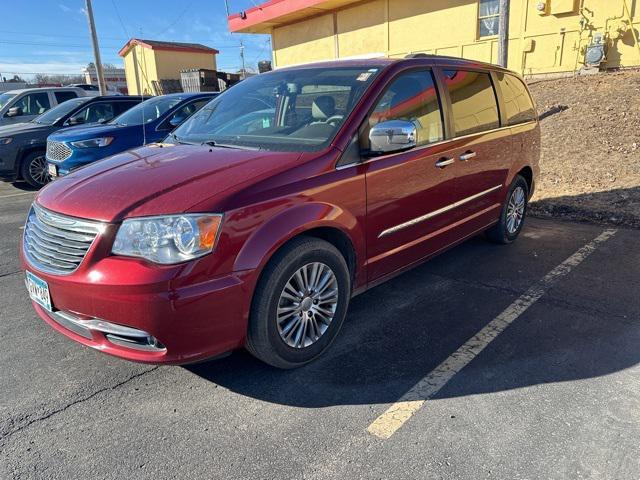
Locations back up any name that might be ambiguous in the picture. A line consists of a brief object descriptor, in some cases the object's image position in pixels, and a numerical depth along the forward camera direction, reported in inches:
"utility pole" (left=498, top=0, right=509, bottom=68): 381.0
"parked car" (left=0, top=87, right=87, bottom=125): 458.3
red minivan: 94.8
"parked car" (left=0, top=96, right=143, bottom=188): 348.8
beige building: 1215.6
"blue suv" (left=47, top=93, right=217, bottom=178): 283.1
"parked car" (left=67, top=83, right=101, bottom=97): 517.9
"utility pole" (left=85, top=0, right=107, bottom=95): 757.3
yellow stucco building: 488.4
